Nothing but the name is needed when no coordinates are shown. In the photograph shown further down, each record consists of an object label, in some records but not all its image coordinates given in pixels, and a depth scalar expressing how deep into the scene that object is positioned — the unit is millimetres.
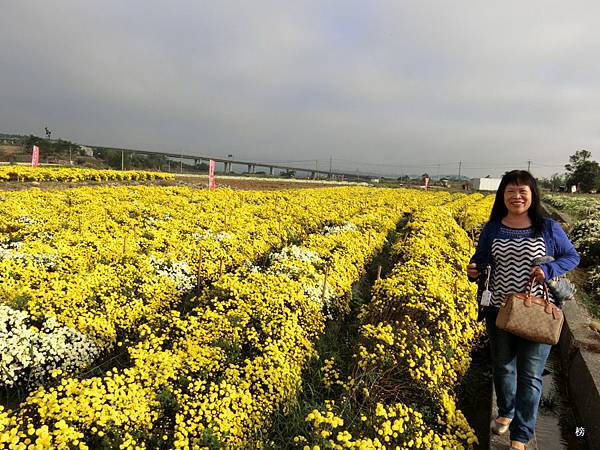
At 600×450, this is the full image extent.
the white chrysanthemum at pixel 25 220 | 8852
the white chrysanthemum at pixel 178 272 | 6230
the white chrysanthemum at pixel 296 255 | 7348
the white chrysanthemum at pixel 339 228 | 10417
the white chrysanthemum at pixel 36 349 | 3889
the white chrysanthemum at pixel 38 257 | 5984
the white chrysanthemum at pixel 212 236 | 8492
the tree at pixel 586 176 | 60344
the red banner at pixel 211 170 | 19544
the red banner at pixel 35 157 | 20461
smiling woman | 3006
